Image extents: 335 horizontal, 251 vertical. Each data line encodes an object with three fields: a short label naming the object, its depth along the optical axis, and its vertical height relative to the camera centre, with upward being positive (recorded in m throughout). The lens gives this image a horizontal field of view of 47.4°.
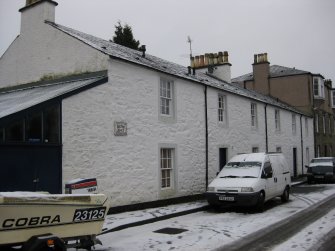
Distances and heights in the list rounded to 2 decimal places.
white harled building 9.74 +1.19
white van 12.45 -1.00
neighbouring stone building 34.09 +5.93
